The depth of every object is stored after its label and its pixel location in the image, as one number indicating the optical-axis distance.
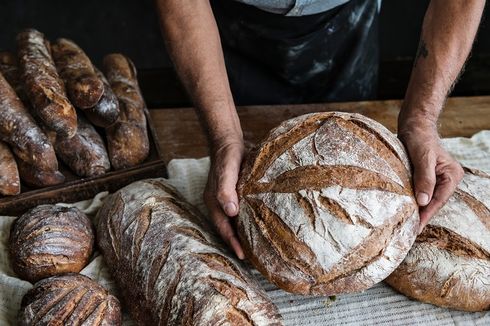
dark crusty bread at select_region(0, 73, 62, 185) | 1.82
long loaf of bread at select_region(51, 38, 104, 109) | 1.89
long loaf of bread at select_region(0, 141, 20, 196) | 1.83
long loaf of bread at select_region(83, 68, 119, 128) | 1.93
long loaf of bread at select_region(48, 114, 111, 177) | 1.91
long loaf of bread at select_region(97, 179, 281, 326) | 1.41
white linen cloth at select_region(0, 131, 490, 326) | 1.59
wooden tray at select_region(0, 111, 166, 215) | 1.87
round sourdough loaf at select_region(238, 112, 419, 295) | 1.44
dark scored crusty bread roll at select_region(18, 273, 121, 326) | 1.42
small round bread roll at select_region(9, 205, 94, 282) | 1.62
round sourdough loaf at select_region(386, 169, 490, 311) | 1.54
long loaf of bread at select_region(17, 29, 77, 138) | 1.82
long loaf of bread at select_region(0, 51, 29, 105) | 1.97
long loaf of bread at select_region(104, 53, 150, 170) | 1.96
